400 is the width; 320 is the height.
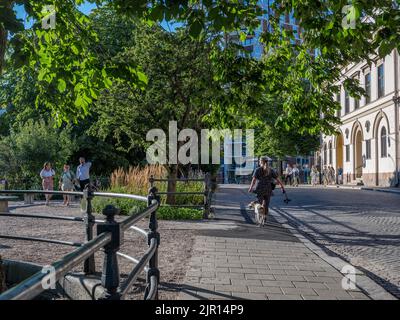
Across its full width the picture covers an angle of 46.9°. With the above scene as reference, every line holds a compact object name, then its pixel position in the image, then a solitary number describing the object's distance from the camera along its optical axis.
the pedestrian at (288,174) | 41.76
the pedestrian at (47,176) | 18.30
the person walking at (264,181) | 11.15
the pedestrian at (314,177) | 44.06
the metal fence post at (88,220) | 5.55
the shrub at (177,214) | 12.87
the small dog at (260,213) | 11.13
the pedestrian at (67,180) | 18.48
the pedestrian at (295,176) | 40.27
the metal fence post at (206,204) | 12.97
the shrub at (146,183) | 15.11
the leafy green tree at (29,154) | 23.45
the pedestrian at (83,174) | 17.41
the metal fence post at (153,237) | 4.11
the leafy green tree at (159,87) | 14.45
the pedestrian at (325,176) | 46.17
